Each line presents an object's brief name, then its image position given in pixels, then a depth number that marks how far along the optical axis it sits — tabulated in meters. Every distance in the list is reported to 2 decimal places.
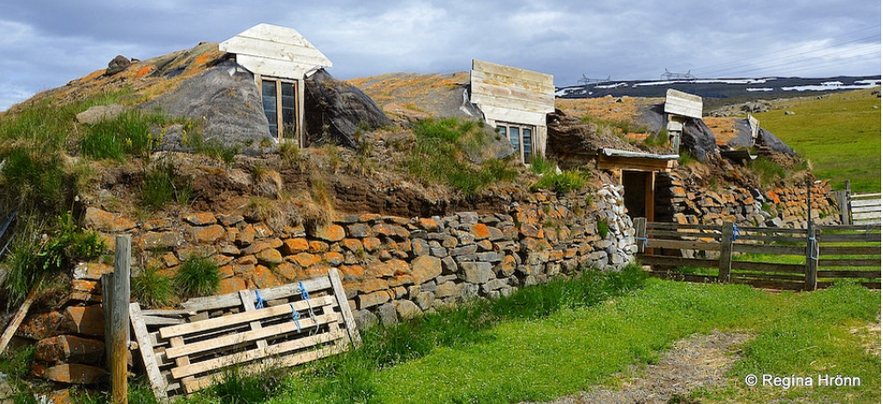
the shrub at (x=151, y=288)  6.61
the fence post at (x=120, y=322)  5.95
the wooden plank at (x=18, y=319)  6.25
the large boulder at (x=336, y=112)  10.91
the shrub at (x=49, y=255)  6.47
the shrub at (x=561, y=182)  12.41
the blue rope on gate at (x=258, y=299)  7.32
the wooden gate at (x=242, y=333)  6.32
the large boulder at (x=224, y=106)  8.96
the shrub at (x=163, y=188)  7.19
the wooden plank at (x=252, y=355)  6.36
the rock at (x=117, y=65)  12.61
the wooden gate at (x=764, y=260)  12.17
